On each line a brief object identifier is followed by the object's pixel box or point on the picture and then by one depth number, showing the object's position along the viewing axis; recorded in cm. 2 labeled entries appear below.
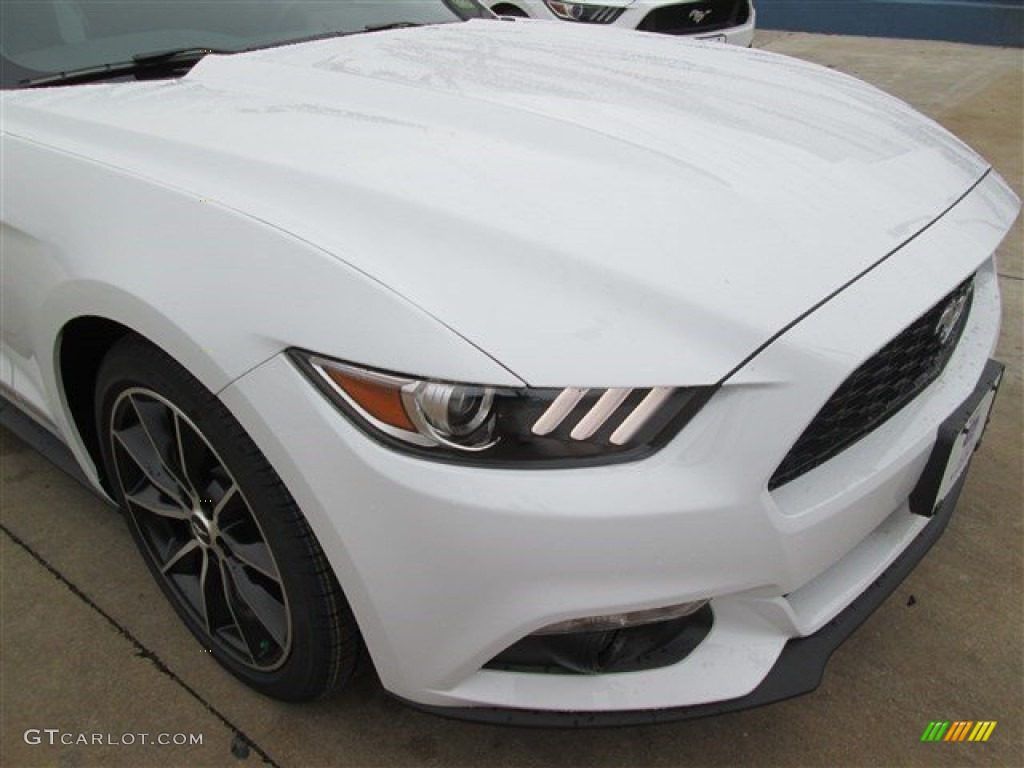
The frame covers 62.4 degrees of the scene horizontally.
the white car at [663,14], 588
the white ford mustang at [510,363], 127
